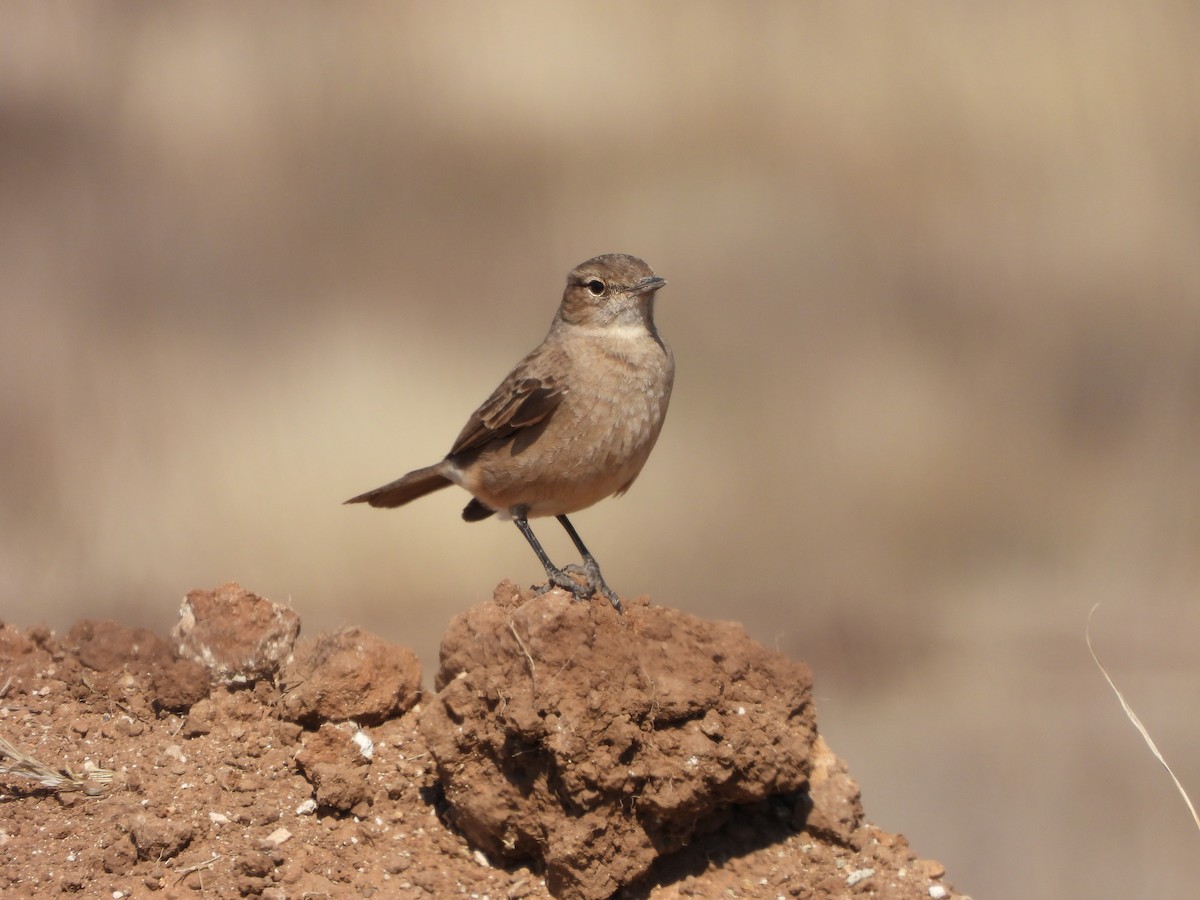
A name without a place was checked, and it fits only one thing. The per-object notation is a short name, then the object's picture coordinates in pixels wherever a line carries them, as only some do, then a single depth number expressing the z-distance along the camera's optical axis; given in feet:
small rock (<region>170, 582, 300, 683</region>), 26.73
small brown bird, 30.42
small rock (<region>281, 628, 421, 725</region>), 25.91
